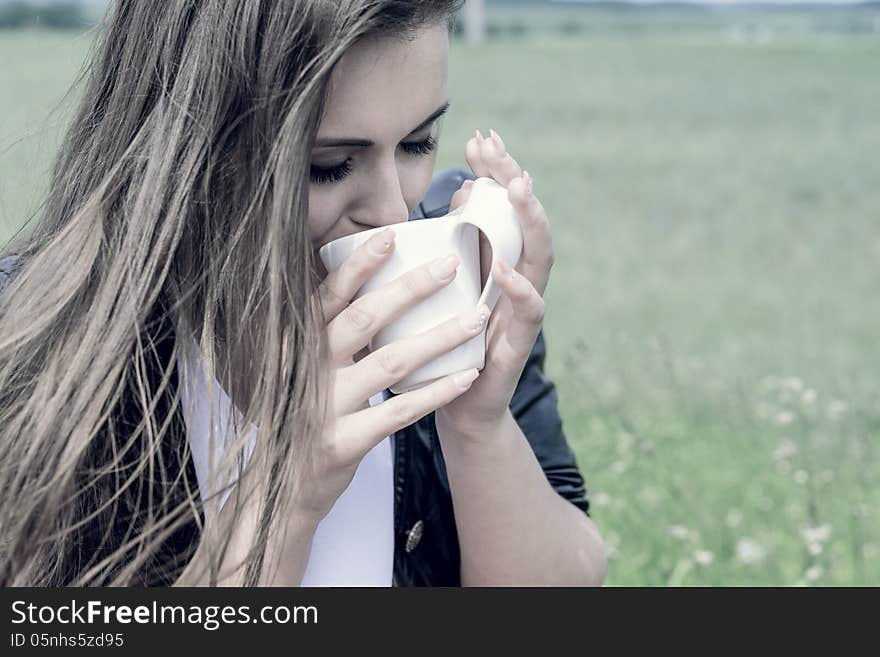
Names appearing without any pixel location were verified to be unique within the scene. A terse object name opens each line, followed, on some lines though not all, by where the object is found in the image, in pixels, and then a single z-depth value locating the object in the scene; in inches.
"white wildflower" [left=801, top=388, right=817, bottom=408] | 106.9
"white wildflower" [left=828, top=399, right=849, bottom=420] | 113.8
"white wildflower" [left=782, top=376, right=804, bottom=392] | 112.9
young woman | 57.3
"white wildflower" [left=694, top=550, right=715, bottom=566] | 98.1
